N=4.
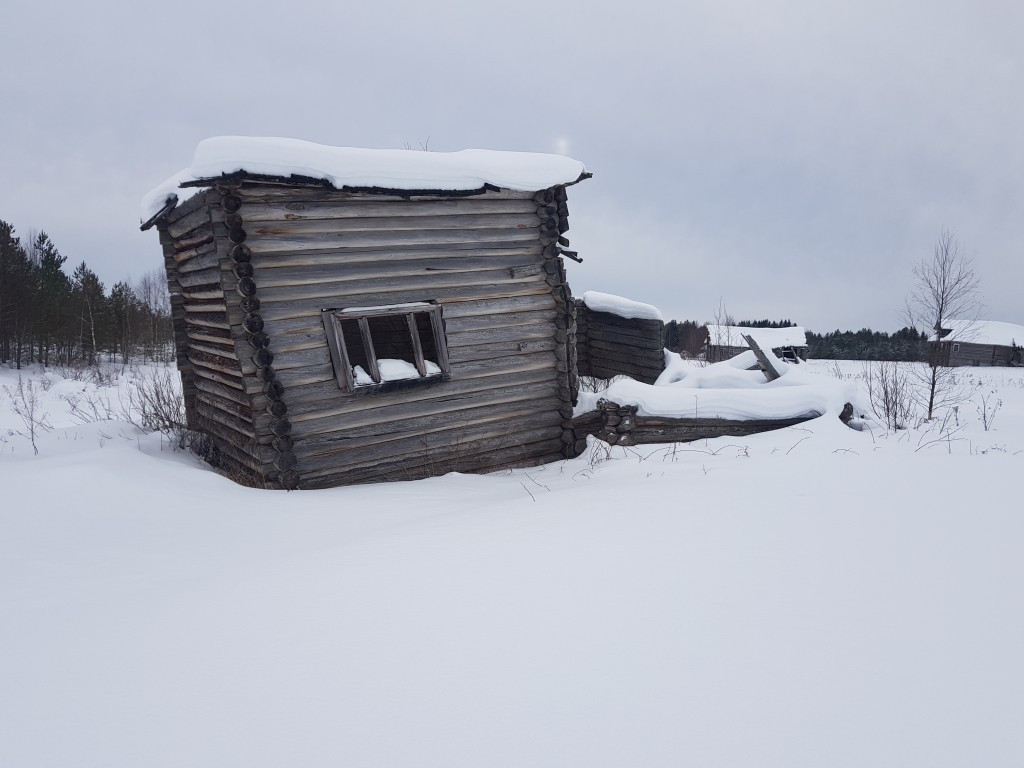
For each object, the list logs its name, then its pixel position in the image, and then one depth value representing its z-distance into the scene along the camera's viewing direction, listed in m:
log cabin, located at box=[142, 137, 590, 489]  6.01
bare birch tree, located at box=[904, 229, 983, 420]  13.36
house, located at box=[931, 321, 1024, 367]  41.00
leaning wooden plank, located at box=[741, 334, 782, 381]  9.80
